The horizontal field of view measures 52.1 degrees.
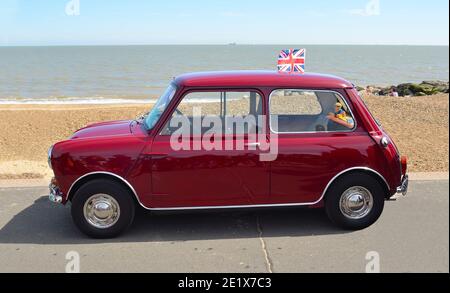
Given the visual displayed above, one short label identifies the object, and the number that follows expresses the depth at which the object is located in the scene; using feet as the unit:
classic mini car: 15.23
